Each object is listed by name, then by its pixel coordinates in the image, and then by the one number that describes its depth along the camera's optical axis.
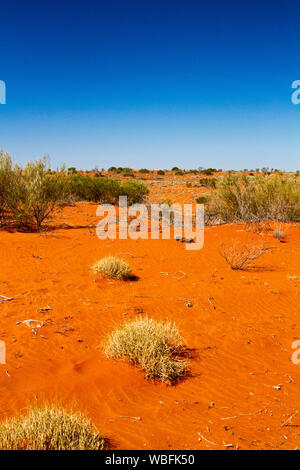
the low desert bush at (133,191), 18.78
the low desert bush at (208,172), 43.56
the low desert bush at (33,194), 11.87
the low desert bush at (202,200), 18.51
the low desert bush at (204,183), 29.71
